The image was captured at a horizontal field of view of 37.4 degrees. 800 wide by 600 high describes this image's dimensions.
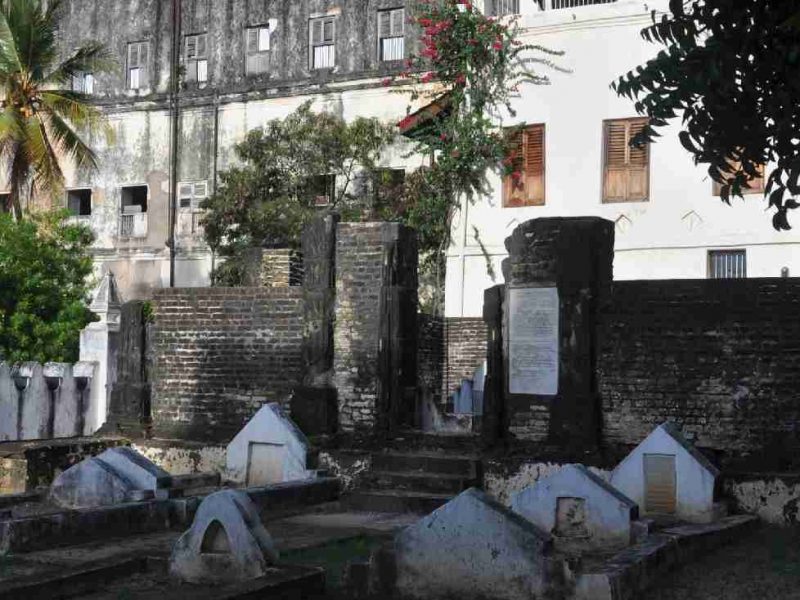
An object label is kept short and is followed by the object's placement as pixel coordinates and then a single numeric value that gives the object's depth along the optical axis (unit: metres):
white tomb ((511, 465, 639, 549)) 9.51
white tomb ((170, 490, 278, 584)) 7.99
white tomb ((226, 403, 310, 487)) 12.98
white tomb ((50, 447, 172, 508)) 11.23
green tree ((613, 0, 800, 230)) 7.40
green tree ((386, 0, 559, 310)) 22.62
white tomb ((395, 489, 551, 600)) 7.83
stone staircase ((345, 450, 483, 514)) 12.38
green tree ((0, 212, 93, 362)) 24.30
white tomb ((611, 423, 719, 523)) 10.87
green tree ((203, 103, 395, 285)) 27.06
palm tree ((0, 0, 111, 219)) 26.89
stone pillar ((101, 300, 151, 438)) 15.53
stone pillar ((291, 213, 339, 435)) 13.91
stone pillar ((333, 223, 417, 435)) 13.79
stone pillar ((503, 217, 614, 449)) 12.50
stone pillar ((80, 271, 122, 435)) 18.34
